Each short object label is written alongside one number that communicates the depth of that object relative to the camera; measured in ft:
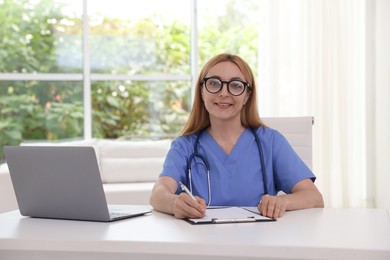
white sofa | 15.61
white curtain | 18.88
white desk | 4.99
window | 19.22
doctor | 7.70
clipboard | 6.00
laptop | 5.96
